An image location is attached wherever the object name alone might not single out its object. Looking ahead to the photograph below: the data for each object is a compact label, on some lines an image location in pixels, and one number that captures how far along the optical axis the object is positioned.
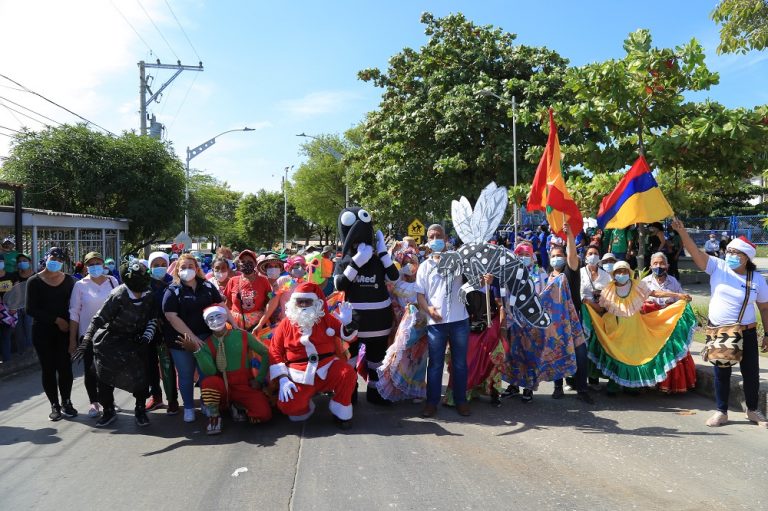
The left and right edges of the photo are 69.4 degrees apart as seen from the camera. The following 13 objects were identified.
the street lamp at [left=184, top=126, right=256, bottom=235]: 28.34
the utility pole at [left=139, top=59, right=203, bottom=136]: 23.19
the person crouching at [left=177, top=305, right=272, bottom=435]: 5.27
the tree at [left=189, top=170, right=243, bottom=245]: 28.95
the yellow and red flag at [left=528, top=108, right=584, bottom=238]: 6.12
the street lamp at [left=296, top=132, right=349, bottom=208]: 46.16
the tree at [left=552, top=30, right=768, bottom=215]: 8.11
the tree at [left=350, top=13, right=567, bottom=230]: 18.80
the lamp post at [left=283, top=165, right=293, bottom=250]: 51.77
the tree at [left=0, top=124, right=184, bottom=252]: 19.33
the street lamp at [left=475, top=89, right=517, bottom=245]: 16.95
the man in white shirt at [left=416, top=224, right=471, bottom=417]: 5.54
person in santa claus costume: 5.29
